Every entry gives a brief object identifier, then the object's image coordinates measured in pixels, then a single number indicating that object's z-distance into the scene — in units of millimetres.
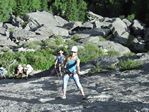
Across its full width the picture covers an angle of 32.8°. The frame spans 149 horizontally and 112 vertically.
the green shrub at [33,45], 29112
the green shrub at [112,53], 25852
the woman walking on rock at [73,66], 10005
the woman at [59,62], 15941
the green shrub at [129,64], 15370
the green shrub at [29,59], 23067
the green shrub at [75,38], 31911
